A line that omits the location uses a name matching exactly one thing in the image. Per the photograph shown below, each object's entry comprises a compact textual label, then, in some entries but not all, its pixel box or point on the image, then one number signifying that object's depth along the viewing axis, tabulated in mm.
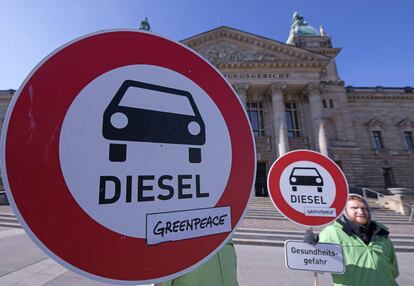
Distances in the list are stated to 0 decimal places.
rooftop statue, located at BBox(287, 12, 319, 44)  34312
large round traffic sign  676
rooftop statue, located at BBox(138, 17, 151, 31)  31812
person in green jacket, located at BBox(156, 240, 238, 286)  1437
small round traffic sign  2270
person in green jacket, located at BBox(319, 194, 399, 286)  1981
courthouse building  22062
